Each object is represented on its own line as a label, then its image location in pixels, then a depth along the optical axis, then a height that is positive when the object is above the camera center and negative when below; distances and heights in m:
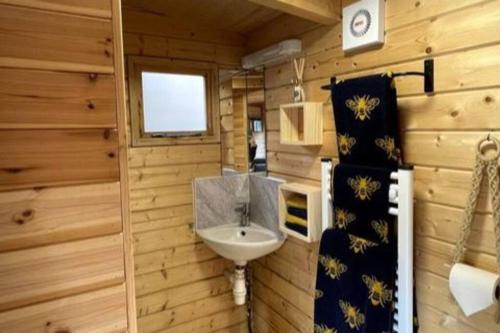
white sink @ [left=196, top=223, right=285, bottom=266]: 2.05 -0.65
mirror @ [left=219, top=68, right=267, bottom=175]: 2.38 +0.12
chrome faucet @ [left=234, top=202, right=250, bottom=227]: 2.48 -0.53
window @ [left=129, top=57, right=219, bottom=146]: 2.14 +0.27
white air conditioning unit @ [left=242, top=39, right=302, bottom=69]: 1.93 +0.53
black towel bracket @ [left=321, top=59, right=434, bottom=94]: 1.26 +0.23
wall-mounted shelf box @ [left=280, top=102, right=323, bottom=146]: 1.79 +0.08
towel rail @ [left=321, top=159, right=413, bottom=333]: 1.25 -0.41
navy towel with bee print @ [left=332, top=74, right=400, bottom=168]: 1.32 +0.07
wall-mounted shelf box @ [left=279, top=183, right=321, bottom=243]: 1.79 -0.39
